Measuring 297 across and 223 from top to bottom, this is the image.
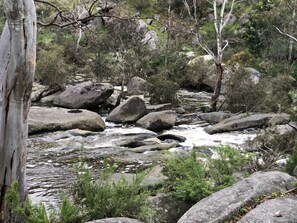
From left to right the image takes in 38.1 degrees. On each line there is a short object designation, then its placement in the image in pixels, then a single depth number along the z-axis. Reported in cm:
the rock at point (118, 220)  466
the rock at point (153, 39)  3051
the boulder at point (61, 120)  1369
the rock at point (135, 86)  2147
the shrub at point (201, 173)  556
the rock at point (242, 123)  1409
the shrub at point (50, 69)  2111
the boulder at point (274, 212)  405
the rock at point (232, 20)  3734
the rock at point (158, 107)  1700
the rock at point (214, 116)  1606
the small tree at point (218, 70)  1742
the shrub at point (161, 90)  1878
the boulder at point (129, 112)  1582
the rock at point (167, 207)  551
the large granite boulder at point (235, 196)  449
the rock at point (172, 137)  1288
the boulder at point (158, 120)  1455
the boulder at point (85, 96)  1812
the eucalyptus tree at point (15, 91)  477
